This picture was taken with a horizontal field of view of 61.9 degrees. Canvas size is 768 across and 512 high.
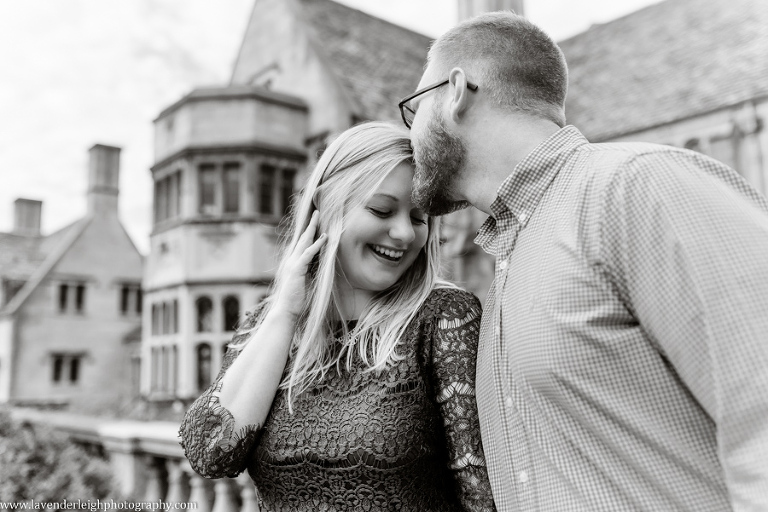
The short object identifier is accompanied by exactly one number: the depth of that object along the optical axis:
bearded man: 1.17
